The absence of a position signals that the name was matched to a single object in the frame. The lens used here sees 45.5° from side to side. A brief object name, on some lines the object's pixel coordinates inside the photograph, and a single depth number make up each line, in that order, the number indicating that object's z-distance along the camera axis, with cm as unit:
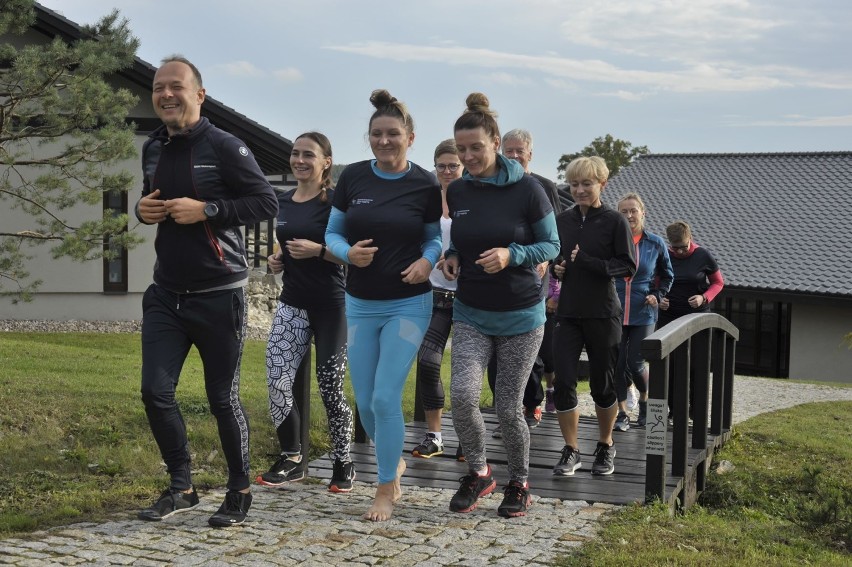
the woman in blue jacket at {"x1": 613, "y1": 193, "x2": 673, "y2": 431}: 824
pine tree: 1208
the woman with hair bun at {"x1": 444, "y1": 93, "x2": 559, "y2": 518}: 529
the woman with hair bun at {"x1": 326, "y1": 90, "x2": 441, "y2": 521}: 522
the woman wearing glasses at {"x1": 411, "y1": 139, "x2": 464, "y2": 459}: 673
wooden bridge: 588
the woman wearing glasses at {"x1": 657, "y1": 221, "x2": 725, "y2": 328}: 912
